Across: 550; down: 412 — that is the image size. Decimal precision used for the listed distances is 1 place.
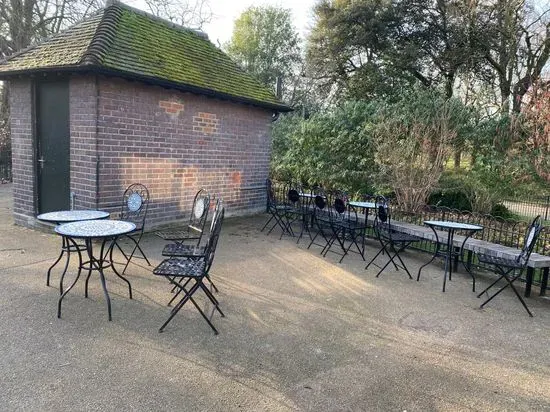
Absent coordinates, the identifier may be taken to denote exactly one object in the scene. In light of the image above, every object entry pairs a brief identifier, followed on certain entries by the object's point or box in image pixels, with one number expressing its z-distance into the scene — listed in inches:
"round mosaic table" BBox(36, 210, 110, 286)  162.2
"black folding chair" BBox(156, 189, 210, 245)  183.3
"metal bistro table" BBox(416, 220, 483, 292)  195.5
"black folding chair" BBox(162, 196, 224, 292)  147.0
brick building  240.4
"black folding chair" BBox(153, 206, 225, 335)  130.8
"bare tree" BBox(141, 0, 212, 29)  611.7
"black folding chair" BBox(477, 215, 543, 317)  165.3
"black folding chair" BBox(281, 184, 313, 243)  293.3
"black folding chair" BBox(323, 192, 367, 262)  241.1
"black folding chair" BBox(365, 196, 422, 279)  214.8
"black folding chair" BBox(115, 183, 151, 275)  210.4
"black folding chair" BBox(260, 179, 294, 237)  304.8
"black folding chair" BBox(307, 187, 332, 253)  268.1
